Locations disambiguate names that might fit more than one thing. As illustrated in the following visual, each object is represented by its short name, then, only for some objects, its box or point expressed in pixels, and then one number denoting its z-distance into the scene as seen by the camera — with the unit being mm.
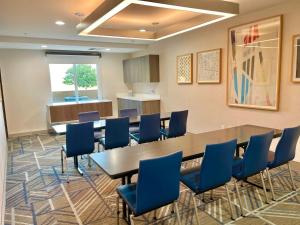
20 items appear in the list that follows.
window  6918
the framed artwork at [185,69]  5344
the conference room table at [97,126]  3434
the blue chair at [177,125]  3932
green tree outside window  7113
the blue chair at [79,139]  3184
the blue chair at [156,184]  1622
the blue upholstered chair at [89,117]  4318
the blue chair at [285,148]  2438
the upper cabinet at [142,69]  6438
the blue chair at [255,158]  2229
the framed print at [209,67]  4641
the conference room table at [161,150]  1901
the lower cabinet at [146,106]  6473
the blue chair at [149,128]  3670
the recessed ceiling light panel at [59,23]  3980
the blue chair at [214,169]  1941
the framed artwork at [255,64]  3637
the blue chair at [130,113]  4621
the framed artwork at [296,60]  3330
